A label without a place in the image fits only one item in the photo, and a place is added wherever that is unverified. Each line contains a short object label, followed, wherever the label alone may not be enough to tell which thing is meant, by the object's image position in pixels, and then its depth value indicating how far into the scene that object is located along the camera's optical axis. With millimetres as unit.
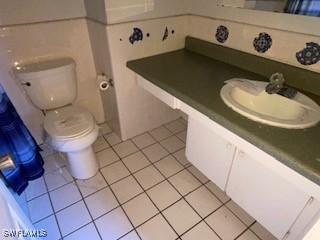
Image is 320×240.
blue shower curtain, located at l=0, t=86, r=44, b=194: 1003
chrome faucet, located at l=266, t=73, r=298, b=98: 1118
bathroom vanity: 846
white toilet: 1447
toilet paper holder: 1713
